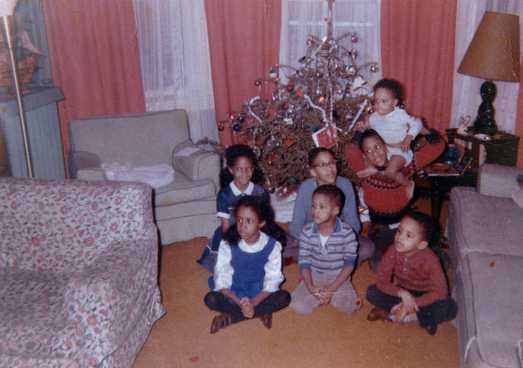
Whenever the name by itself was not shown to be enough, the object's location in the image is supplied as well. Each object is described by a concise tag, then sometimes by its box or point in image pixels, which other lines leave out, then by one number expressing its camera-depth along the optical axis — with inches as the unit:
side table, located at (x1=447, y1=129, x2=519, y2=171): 156.9
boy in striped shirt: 108.7
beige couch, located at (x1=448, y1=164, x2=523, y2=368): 74.8
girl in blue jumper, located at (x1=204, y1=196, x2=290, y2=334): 105.1
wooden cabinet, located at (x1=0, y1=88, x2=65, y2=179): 143.2
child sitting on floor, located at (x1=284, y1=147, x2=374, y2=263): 118.0
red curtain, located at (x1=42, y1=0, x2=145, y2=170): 163.9
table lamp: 147.5
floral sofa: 85.1
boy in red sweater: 101.3
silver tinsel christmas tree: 149.1
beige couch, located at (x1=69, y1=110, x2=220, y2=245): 138.6
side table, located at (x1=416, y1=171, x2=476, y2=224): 138.6
